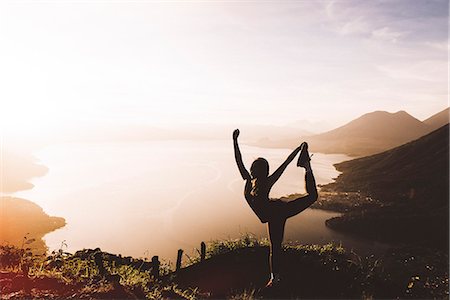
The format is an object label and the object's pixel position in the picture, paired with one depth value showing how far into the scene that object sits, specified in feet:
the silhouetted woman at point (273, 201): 16.99
